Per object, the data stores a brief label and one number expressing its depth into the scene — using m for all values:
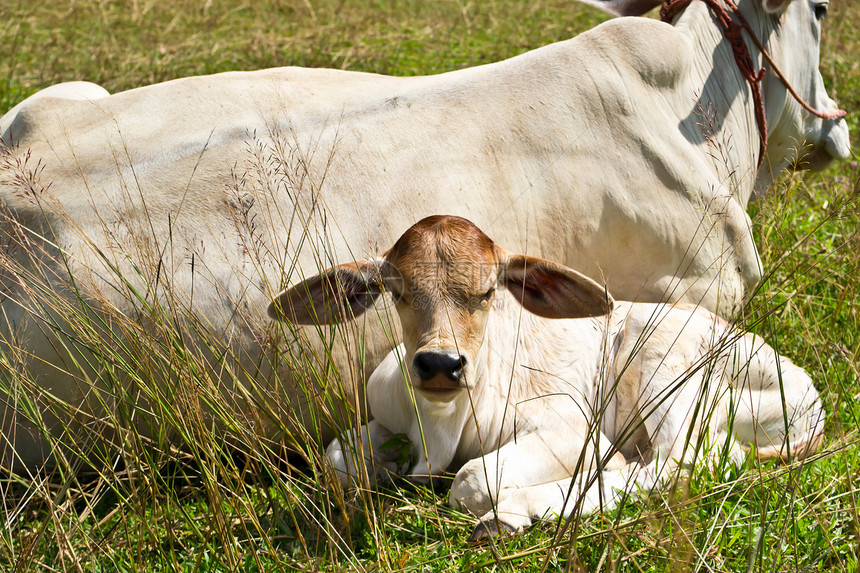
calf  3.39
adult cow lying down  3.73
